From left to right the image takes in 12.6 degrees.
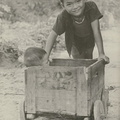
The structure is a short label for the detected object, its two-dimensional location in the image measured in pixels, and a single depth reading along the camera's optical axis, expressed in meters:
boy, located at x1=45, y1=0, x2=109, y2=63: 5.29
